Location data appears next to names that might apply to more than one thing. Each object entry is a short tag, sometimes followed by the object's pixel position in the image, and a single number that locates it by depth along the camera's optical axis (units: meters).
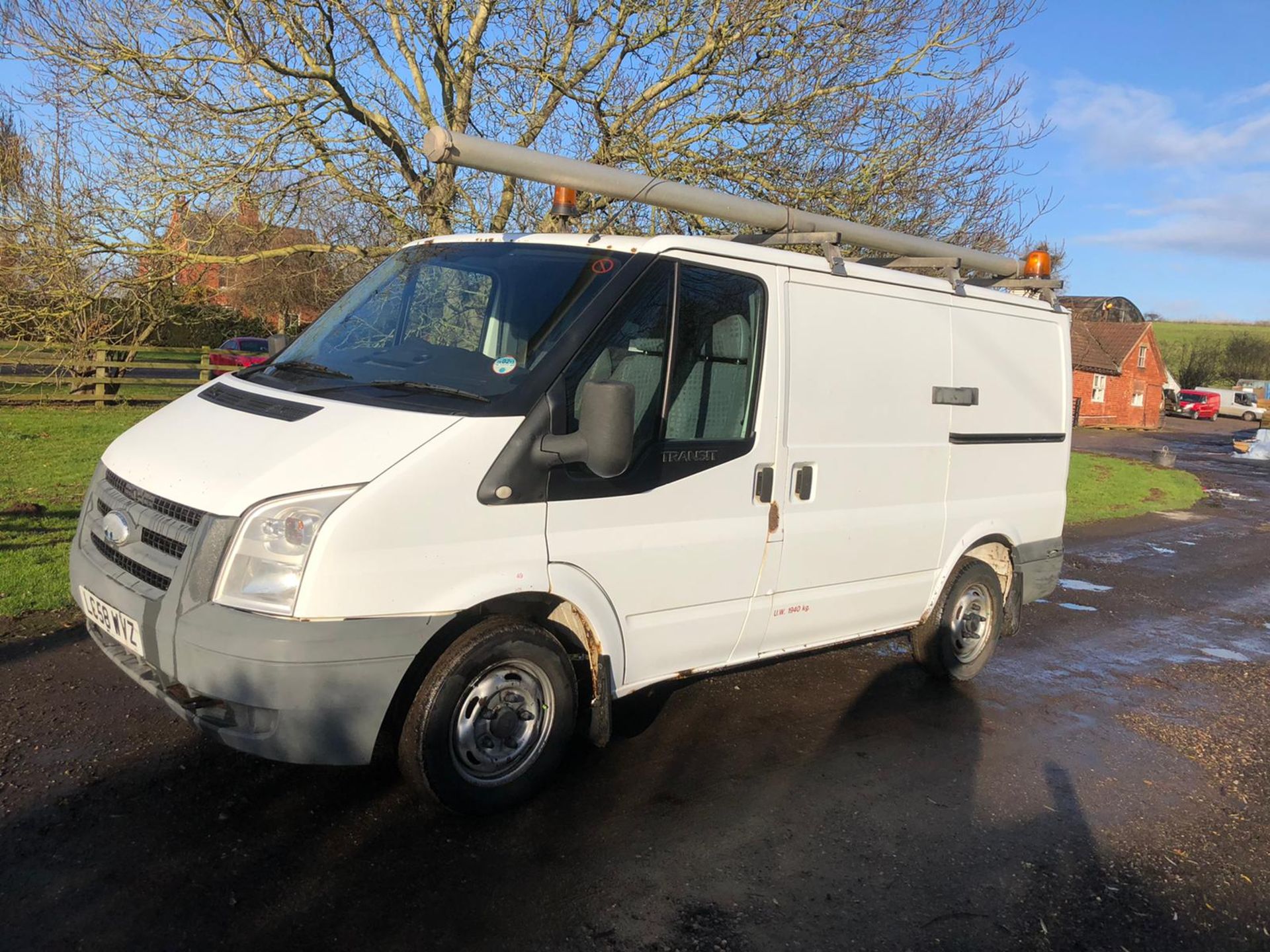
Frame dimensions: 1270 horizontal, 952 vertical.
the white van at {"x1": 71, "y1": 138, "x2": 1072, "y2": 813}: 3.26
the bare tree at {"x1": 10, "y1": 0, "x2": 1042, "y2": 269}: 9.27
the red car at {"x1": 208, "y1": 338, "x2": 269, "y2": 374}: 25.03
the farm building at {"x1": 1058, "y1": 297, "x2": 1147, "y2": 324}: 52.25
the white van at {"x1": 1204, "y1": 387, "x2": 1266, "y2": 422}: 59.16
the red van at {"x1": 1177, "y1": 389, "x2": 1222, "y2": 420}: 59.97
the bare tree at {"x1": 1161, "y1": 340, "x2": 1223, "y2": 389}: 70.44
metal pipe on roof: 4.00
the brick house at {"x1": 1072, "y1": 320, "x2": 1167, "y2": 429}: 48.31
